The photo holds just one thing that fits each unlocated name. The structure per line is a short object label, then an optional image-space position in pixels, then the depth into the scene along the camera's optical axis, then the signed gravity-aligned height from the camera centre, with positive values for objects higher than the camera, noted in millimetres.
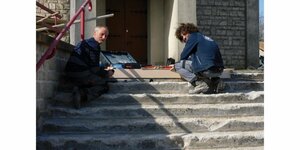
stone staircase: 5055 -560
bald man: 5900 +49
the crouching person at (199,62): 6434 +168
